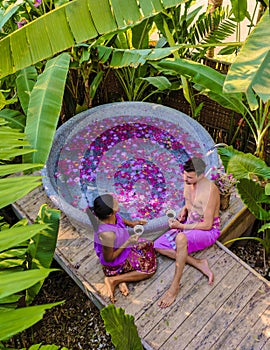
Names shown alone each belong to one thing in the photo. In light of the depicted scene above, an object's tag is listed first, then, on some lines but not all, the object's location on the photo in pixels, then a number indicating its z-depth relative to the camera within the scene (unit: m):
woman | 2.06
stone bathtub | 2.66
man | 2.26
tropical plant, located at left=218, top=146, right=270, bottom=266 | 2.09
